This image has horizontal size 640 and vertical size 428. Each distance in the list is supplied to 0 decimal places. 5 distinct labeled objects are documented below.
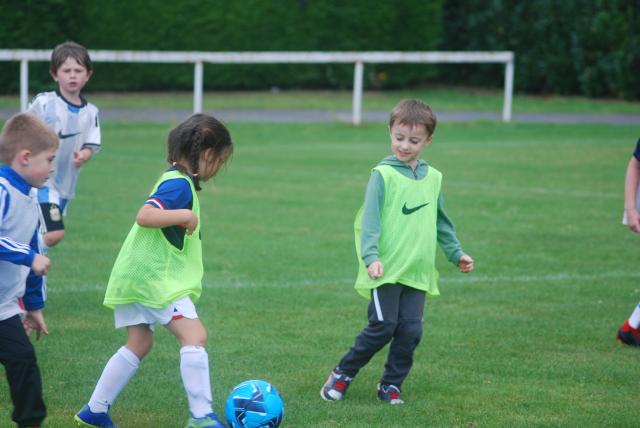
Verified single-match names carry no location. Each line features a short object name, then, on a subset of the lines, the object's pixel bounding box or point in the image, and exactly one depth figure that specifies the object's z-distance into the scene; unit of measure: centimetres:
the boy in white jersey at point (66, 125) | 1460
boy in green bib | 1105
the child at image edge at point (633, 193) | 1297
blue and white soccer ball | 1023
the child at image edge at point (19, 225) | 921
